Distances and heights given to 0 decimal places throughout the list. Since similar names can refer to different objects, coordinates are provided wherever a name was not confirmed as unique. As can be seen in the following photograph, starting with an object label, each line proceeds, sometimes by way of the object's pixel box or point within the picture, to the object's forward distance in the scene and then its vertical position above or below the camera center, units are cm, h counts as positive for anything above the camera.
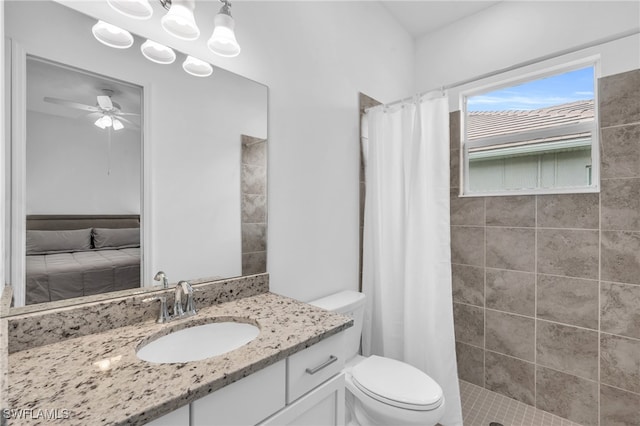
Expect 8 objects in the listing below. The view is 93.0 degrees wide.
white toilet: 130 -81
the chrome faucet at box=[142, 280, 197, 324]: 111 -35
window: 193 +53
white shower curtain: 172 -19
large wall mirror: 92 +18
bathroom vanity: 64 -40
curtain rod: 126 +74
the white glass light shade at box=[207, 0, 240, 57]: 120 +72
